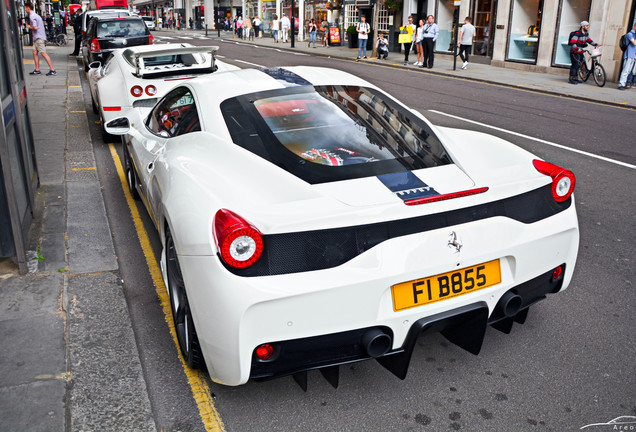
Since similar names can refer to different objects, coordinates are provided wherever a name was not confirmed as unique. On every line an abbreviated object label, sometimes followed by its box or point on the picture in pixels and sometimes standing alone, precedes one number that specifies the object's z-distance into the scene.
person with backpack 16.98
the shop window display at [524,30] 23.20
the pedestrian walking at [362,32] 26.50
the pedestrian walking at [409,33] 24.66
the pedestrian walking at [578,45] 18.38
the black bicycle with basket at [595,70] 17.91
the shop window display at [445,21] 28.31
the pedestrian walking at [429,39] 22.78
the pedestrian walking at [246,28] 45.27
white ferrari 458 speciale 2.59
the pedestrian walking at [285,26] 41.44
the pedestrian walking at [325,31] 38.09
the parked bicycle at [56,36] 33.06
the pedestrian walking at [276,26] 41.23
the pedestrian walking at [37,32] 16.92
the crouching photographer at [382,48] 27.33
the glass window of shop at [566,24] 21.06
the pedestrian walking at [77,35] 24.85
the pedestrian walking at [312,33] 37.34
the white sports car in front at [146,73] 8.09
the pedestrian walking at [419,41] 23.56
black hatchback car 16.17
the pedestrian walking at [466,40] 22.76
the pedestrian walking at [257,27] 47.69
